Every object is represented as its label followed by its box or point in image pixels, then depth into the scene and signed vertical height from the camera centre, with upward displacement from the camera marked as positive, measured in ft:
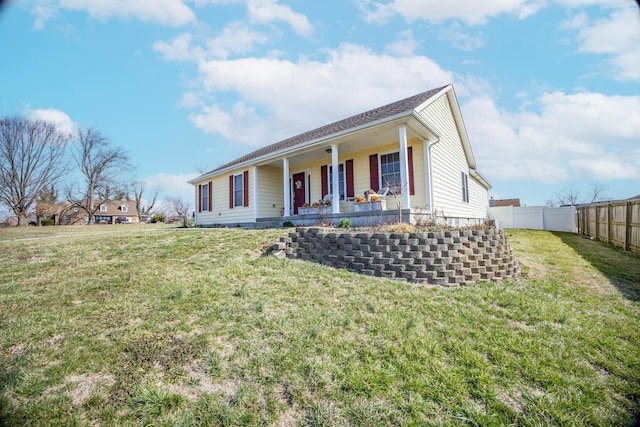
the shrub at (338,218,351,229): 26.76 -0.64
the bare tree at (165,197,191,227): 124.82 +6.98
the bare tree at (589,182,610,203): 118.34 +7.92
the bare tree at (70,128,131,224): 101.35 +22.39
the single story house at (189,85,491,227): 28.12 +6.09
